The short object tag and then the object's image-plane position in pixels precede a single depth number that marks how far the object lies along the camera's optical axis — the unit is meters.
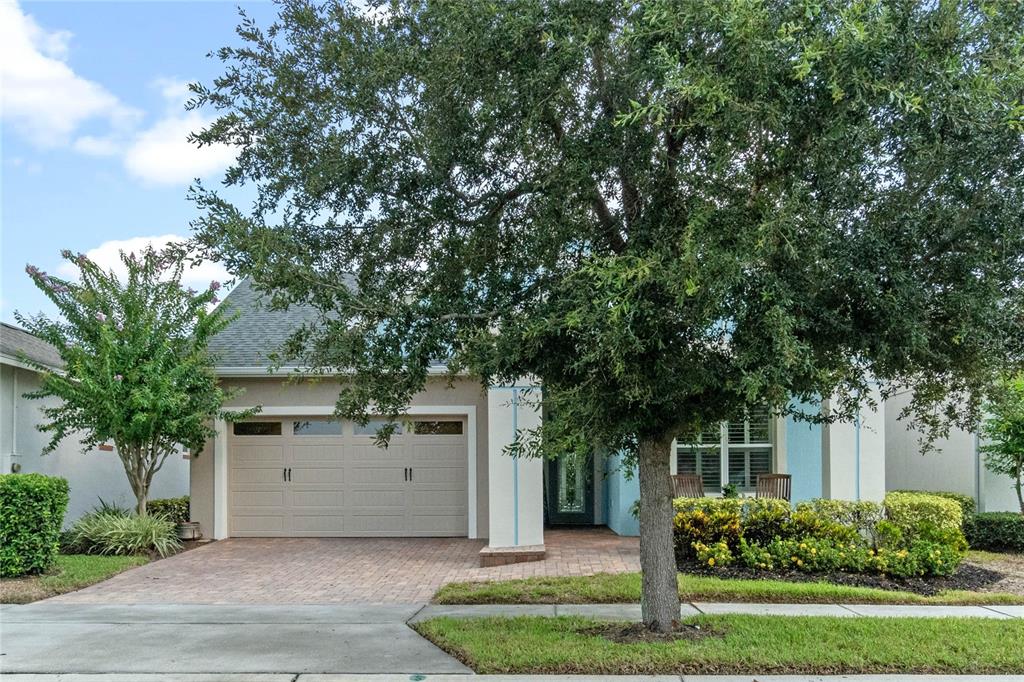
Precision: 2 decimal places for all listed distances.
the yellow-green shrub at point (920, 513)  11.85
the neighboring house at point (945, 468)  15.58
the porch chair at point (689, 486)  13.94
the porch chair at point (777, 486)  13.77
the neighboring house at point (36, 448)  14.86
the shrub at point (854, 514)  11.89
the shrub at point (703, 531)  11.57
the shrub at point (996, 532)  13.83
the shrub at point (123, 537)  13.74
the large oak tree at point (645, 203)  5.66
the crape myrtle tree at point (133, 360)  13.65
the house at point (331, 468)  15.62
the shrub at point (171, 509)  16.08
